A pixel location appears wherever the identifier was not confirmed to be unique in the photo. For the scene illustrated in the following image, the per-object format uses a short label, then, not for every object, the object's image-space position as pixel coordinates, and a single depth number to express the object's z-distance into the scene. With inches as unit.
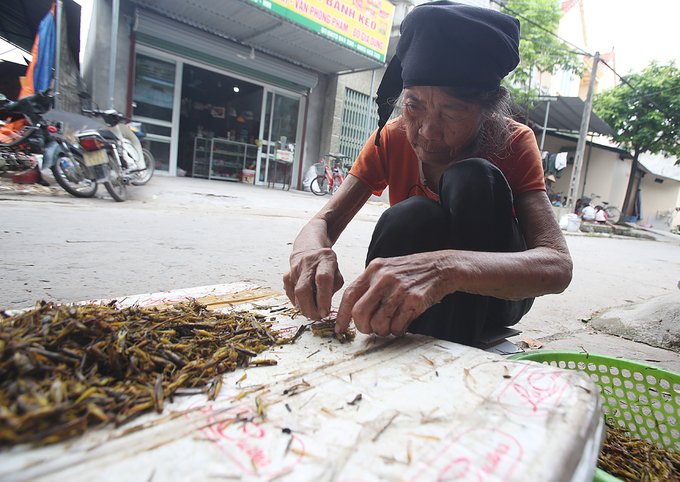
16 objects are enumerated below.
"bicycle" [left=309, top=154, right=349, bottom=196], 393.4
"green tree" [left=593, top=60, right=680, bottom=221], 588.1
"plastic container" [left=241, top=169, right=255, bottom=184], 412.5
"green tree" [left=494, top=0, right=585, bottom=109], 449.7
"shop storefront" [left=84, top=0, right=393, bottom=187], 292.8
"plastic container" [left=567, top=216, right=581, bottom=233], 423.2
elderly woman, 38.5
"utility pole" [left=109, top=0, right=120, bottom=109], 251.1
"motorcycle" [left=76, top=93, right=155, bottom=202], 181.0
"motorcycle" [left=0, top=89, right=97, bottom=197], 177.6
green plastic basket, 43.8
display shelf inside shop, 402.9
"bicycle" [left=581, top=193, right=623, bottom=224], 632.4
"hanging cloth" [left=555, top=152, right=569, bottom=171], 498.0
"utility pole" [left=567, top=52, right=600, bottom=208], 460.1
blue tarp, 227.1
